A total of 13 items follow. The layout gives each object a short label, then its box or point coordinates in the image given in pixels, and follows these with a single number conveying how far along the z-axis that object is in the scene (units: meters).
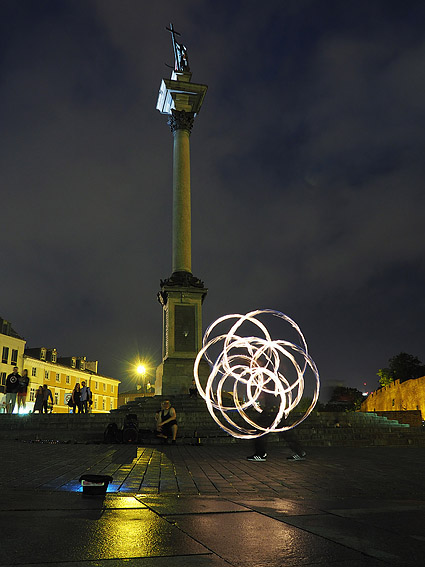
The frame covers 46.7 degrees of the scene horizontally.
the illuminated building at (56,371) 62.62
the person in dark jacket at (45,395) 25.16
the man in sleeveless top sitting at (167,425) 16.55
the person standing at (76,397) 25.00
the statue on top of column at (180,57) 37.00
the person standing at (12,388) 23.31
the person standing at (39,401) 24.78
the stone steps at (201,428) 18.08
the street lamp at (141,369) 32.24
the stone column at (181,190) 31.59
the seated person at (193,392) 25.69
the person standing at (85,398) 25.20
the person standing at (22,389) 23.64
